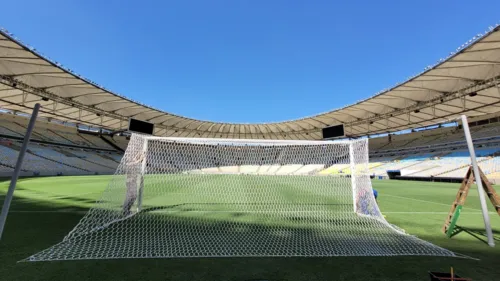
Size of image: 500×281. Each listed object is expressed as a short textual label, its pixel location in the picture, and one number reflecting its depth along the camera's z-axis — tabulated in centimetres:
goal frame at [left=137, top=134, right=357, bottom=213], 648
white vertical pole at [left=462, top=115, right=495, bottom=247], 429
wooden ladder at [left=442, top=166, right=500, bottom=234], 441
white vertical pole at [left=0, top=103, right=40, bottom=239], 300
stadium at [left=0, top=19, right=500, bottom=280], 342
